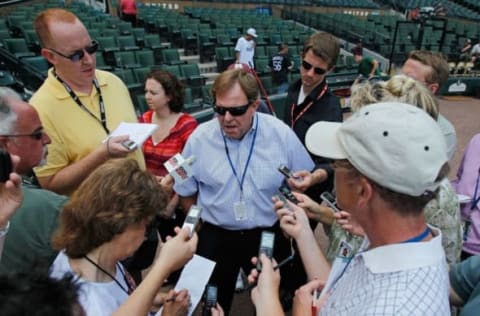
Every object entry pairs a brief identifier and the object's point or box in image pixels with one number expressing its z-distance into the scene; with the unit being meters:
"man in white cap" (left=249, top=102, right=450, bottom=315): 0.99
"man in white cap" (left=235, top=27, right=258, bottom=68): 9.79
